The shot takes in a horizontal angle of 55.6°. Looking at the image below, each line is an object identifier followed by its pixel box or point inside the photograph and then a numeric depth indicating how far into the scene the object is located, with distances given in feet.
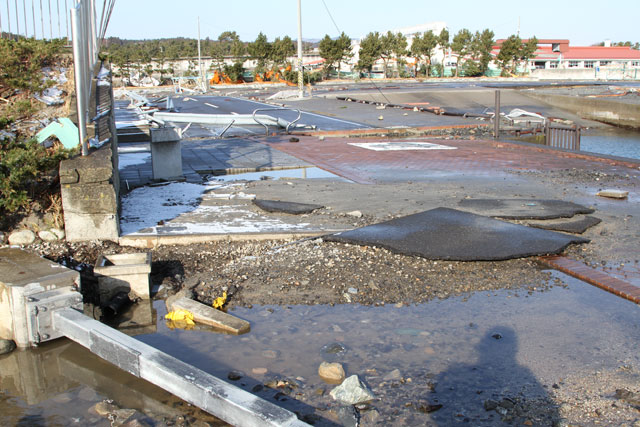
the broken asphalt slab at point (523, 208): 25.13
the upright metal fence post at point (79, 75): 21.04
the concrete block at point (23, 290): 14.40
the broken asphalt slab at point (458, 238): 19.94
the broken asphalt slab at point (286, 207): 26.18
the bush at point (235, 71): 223.30
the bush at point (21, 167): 19.03
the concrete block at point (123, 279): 17.33
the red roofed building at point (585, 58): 337.31
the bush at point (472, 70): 264.93
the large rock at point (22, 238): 19.80
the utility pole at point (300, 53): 115.75
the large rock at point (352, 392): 11.90
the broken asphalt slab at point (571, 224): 23.30
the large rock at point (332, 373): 12.78
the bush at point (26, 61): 25.88
